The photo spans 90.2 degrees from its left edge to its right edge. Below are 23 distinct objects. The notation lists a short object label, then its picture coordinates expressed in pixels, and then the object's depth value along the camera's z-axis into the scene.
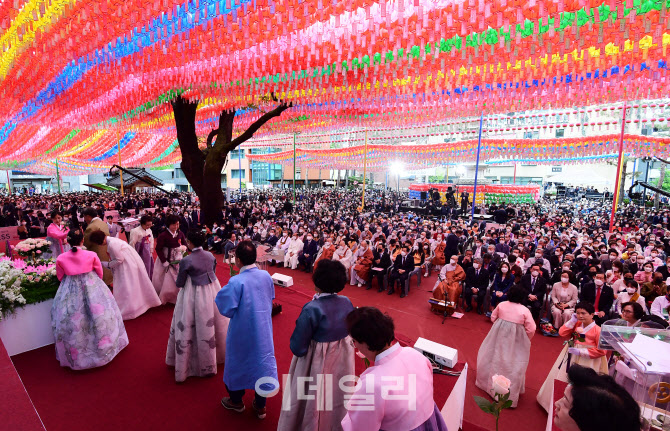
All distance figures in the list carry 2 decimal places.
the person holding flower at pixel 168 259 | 4.86
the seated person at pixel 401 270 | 7.07
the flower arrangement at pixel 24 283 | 3.71
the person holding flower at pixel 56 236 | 6.45
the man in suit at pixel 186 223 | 11.05
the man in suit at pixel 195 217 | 13.38
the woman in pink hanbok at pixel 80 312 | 3.58
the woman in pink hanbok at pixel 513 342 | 3.65
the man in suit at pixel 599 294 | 5.50
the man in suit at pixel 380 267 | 7.36
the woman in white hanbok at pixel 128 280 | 4.64
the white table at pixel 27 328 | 3.86
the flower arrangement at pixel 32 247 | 5.43
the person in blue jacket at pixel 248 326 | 2.76
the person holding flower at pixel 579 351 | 3.12
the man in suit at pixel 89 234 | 4.99
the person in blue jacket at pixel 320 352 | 2.24
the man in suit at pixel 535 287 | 5.80
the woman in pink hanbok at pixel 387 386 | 1.46
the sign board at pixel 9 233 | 9.95
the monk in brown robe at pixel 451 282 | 6.35
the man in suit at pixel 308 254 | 8.60
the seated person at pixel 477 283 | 6.25
